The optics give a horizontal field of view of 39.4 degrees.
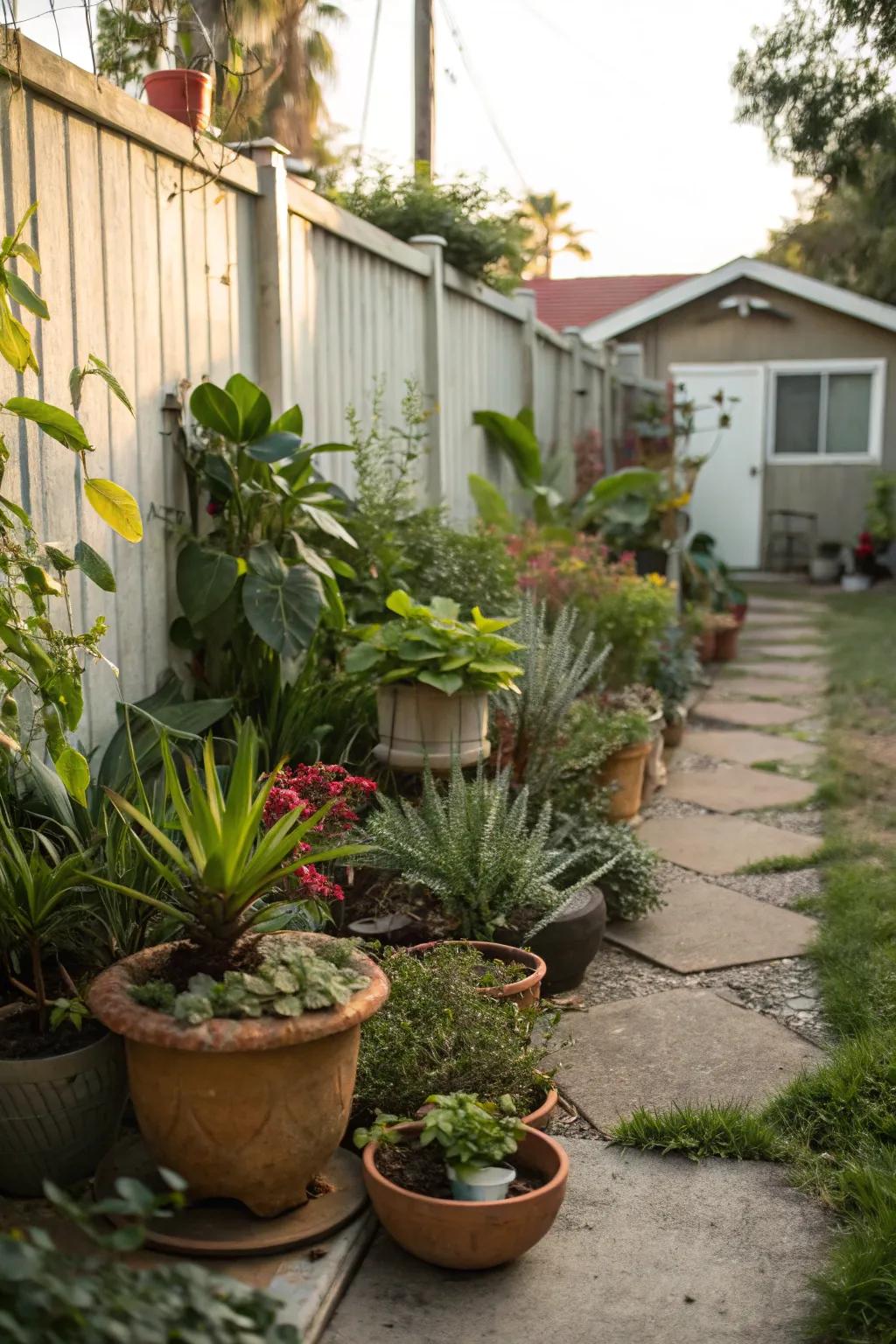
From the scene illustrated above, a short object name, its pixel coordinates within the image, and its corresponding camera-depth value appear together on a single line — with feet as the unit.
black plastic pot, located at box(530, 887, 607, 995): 10.93
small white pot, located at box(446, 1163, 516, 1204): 7.29
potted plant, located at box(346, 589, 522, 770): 11.96
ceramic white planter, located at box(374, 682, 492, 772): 12.16
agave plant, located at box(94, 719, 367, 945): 7.36
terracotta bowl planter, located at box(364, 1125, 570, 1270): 7.07
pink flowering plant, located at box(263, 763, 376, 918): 9.20
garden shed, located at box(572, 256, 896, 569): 47.19
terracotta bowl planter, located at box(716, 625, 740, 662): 29.19
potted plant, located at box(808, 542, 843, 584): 46.39
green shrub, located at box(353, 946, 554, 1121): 8.23
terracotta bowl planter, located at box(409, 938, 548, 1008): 9.41
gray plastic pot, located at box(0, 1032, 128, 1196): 7.51
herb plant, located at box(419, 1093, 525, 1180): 7.39
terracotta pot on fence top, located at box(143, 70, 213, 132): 12.01
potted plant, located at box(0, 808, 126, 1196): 7.54
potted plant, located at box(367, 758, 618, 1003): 10.66
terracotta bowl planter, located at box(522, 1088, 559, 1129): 8.12
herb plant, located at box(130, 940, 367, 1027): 7.05
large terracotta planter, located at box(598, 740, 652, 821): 15.79
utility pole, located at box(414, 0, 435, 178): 34.17
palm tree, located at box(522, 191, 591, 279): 126.31
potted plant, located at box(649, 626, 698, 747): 20.56
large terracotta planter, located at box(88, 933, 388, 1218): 6.96
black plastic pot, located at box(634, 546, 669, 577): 29.73
